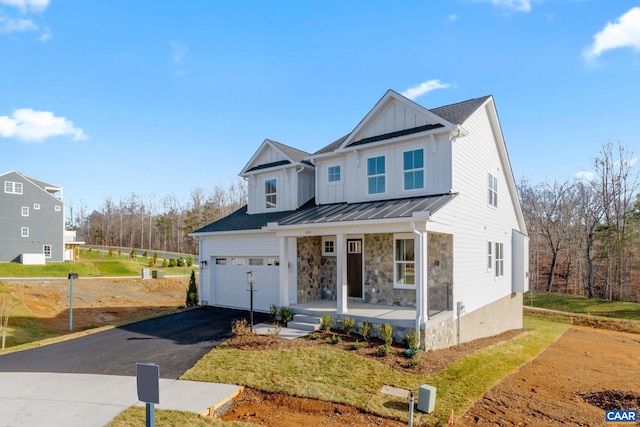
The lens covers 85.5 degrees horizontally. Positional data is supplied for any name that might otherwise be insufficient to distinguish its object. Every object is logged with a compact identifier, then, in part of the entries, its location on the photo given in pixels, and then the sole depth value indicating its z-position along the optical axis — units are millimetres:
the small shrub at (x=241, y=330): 9766
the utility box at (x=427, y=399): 5980
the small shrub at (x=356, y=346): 8734
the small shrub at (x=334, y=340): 9172
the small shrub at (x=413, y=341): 8652
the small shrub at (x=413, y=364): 7844
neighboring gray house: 32469
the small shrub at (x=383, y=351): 8445
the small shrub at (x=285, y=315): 11156
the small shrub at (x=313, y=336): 9484
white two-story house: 10312
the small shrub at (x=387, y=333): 8891
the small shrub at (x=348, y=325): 9773
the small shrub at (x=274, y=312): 11508
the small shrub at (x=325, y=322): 10180
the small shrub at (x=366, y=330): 9398
